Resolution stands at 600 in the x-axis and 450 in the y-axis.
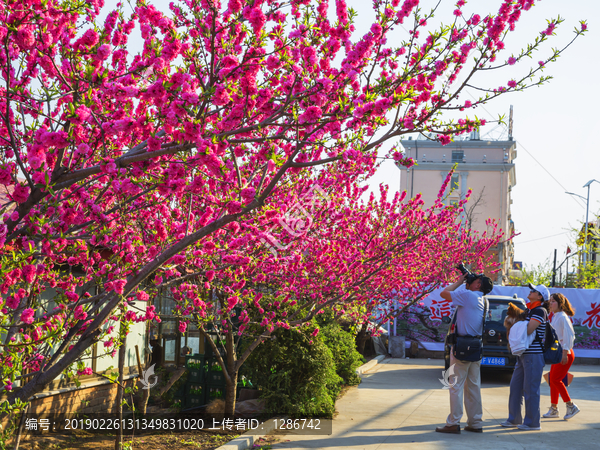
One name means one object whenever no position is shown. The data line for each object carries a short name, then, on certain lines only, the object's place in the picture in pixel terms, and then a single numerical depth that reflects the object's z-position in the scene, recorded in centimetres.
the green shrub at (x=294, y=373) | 795
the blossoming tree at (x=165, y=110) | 342
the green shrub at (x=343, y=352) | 1035
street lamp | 3188
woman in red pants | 827
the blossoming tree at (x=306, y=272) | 708
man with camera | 716
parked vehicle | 1297
